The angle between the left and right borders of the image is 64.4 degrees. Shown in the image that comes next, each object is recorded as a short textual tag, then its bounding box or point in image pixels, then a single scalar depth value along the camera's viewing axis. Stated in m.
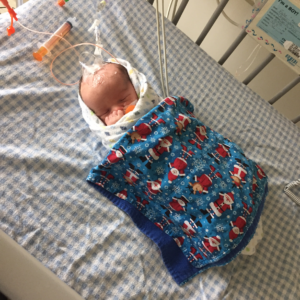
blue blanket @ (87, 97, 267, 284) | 0.76
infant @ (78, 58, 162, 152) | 0.87
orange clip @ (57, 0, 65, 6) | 1.08
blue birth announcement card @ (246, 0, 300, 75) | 0.88
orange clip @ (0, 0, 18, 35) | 0.95
